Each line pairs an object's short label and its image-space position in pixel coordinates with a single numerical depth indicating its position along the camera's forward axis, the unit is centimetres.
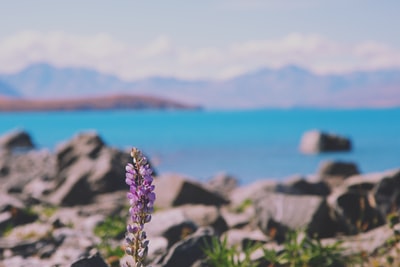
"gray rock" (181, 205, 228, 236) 1254
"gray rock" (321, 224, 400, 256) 882
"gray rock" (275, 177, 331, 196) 1827
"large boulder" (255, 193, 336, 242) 1079
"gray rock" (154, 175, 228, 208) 1582
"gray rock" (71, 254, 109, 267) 650
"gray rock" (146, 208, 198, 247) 1027
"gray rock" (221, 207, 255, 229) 1320
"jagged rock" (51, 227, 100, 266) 952
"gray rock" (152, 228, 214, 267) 814
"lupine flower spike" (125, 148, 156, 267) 435
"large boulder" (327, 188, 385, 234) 1060
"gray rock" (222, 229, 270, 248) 997
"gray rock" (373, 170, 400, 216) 1049
